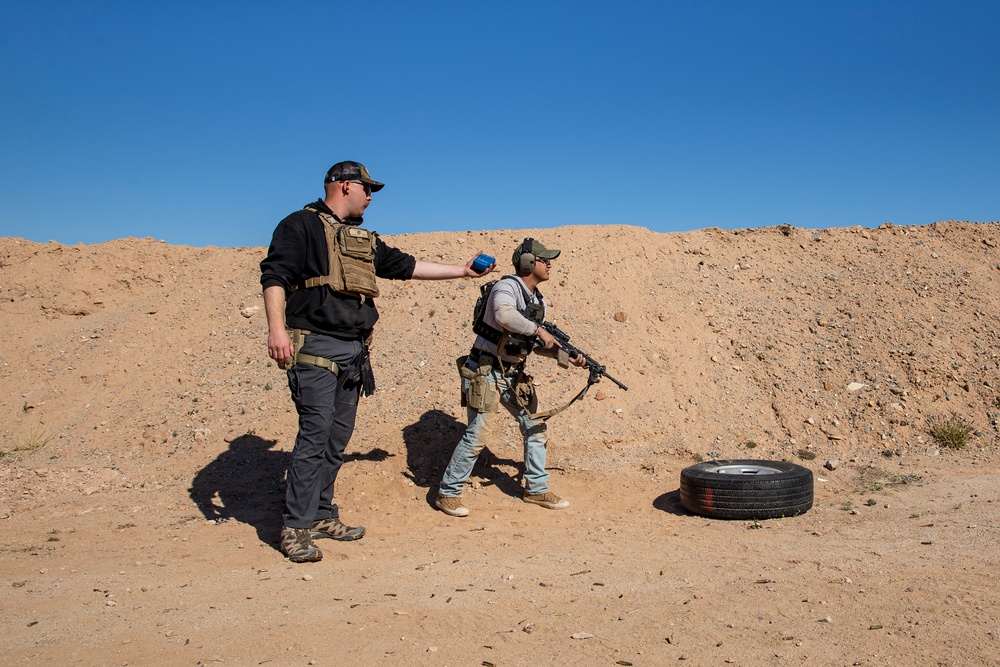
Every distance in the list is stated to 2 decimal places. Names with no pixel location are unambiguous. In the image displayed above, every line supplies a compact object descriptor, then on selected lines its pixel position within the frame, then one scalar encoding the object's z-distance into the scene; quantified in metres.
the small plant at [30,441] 8.46
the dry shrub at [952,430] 8.09
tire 6.30
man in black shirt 5.20
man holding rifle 6.37
